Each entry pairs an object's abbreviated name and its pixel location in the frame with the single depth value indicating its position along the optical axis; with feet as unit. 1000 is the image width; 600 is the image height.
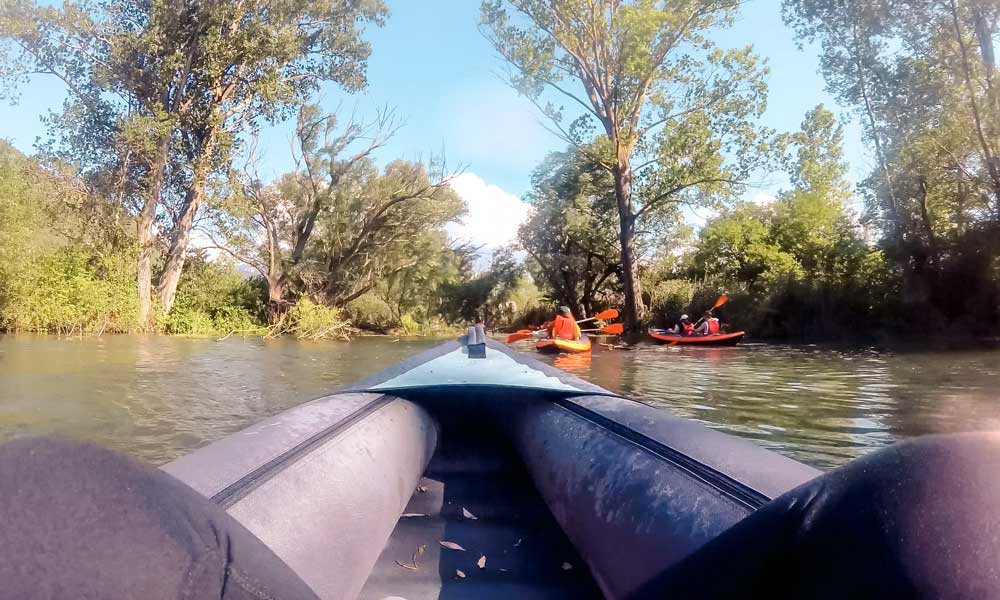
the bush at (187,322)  51.13
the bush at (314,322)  56.90
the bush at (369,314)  74.84
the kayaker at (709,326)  42.88
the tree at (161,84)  47.24
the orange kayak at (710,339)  39.68
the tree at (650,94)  54.19
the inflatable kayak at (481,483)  3.40
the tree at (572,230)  70.95
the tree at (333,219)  63.46
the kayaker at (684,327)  42.94
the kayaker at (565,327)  34.32
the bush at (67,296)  39.52
